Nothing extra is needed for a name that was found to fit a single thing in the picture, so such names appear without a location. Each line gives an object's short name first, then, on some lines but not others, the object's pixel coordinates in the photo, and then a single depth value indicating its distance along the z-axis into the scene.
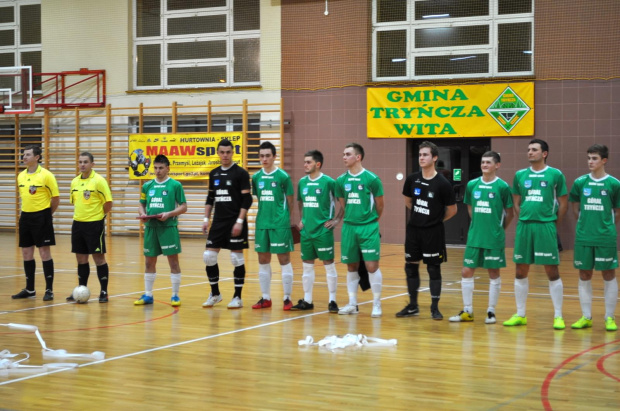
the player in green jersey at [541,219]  7.46
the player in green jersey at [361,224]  8.20
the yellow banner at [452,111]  16.86
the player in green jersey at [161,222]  8.98
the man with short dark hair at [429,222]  8.00
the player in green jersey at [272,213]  8.61
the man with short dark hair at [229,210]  8.65
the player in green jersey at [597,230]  7.34
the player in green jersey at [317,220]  8.49
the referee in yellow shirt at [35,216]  9.67
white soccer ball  9.08
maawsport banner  19.33
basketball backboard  18.92
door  17.47
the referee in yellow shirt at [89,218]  9.23
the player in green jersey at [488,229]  7.74
